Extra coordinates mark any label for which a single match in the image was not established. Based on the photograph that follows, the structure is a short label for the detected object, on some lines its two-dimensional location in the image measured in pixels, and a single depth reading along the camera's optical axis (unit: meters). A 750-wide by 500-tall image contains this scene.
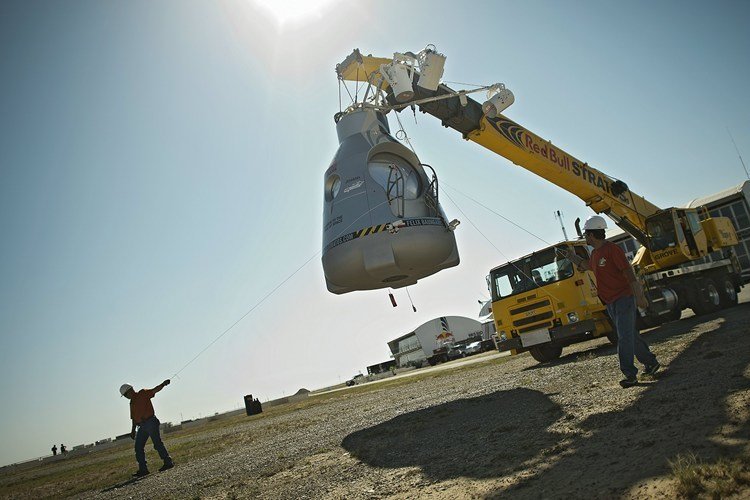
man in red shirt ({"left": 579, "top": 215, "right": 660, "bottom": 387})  5.62
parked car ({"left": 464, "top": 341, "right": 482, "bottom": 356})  37.10
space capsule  8.48
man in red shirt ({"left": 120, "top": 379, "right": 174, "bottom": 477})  9.05
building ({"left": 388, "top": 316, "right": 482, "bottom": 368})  49.03
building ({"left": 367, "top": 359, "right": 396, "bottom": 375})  56.31
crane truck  9.83
